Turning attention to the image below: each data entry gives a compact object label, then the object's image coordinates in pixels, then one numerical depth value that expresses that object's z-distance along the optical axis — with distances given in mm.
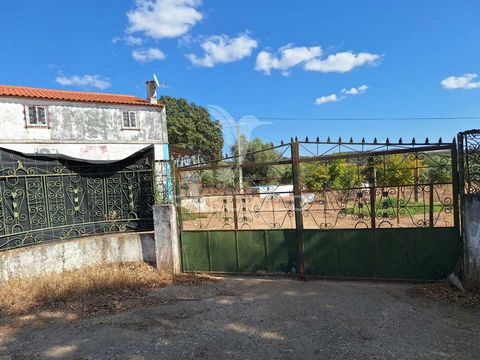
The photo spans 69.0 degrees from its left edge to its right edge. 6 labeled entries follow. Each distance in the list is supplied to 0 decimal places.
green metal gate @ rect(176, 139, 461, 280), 5594
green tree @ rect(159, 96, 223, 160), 37250
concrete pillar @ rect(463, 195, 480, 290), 5125
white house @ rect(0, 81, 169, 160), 16891
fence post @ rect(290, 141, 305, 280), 6243
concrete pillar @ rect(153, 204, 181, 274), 7125
